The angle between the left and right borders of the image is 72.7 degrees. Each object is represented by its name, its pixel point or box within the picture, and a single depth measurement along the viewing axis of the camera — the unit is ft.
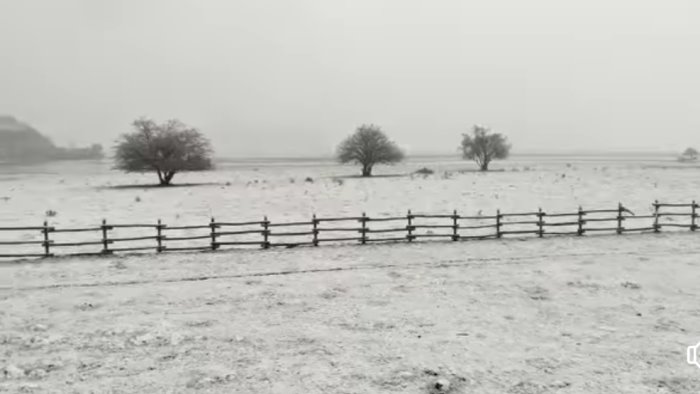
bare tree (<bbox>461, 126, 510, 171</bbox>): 247.09
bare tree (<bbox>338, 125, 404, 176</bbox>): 206.49
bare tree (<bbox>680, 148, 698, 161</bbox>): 414.21
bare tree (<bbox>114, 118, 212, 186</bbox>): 159.33
